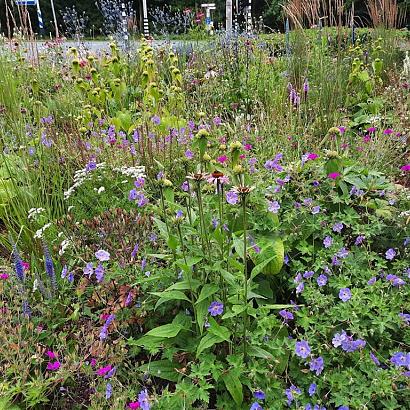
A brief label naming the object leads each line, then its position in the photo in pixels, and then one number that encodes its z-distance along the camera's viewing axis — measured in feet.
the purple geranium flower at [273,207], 5.94
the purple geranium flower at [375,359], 4.98
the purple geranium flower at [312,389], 4.88
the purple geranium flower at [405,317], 5.20
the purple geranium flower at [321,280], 5.57
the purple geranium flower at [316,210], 6.09
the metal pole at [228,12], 26.95
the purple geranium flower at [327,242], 5.97
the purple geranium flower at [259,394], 4.75
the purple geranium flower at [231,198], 5.68
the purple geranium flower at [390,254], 5.80
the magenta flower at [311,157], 6.88
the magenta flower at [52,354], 4.99
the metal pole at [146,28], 15.69
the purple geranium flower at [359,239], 6.08
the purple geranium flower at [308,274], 5.67
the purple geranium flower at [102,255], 5.82
